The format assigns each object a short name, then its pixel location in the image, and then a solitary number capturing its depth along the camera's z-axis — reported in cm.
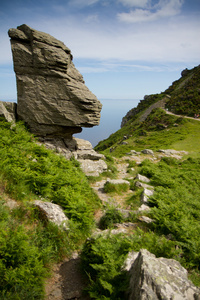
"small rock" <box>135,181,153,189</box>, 1404
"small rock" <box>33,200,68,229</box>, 692
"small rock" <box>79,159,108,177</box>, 1664
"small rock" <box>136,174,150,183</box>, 1541
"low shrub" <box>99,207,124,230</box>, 866
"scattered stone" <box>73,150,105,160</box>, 1871
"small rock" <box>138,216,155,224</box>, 848
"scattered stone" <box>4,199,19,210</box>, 675
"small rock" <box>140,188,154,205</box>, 1062
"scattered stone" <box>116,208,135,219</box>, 914
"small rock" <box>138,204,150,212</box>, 970
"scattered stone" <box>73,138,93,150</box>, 2000
